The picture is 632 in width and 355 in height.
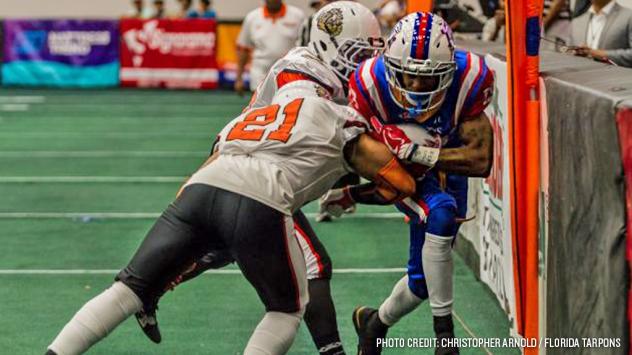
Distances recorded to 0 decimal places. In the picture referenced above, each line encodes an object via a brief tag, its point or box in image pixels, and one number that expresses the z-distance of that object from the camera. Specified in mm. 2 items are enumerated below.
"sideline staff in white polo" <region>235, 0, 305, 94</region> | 14367
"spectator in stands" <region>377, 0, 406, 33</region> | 19109
